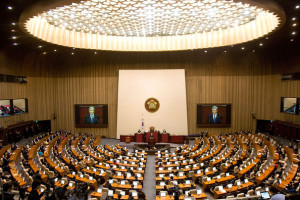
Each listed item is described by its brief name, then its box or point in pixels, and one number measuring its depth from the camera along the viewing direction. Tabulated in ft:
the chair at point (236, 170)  43.58
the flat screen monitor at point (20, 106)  73.48
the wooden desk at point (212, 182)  38.58
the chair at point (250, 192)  31.69
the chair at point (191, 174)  43.04
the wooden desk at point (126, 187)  37.69
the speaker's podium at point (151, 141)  69.58
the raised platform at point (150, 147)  64.47
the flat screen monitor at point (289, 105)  69.43
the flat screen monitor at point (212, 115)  82.23
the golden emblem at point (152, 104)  80.79
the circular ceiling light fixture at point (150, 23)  44.34
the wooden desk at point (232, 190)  34.68
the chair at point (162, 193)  33.82
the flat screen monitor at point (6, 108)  68.18
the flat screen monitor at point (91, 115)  83.56
